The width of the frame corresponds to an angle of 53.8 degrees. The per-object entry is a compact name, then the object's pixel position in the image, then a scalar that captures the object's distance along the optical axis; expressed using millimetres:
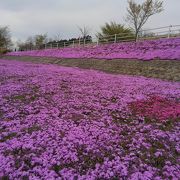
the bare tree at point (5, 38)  55316
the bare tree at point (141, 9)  29890
